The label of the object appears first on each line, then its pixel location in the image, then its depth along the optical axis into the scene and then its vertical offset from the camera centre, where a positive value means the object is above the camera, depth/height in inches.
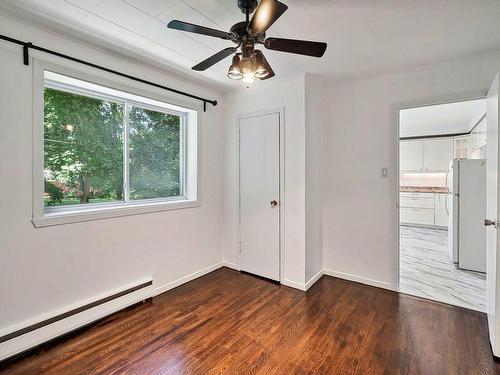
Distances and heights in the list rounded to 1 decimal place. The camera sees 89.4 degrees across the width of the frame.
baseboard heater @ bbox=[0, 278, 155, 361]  71.0 -42.5
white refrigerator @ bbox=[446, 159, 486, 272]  133.9 -15.1
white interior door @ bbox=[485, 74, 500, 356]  71.2 -10.5
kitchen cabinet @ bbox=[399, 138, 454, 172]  242.5 +30.6
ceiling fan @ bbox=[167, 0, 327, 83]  57.9 +34.5
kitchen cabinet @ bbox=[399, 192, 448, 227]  236.2 -23.2
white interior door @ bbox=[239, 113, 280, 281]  123.4 -4.6
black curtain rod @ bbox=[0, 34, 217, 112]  71.7 +41.7
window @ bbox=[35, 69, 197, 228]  86.8 +15.4
